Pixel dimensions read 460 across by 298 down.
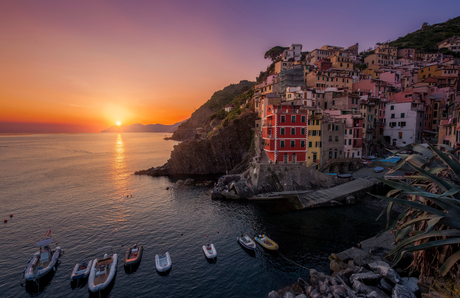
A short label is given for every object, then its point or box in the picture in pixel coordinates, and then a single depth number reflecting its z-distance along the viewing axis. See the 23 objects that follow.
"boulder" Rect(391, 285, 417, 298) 15.58
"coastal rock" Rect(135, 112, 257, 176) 80.69
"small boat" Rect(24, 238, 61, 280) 25.81
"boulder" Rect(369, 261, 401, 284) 18.04
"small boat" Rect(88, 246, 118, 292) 23.95
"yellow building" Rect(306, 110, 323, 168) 50.38
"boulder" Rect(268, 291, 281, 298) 19.95
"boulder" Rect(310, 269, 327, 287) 21.14
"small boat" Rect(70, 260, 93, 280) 25.30
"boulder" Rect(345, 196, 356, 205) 43.62
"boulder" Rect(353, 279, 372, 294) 17.60
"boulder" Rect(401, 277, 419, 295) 16.33
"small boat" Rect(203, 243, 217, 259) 28.60
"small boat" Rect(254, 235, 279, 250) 29.83
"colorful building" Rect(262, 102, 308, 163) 49.56
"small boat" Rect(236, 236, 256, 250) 30.22
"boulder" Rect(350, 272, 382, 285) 18.75
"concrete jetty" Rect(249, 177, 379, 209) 43.41
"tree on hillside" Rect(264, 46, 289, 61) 116.31
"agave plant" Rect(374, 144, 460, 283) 7.25
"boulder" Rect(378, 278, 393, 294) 17.49
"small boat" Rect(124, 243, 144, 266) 27.91
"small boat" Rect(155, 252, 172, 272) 26.70
